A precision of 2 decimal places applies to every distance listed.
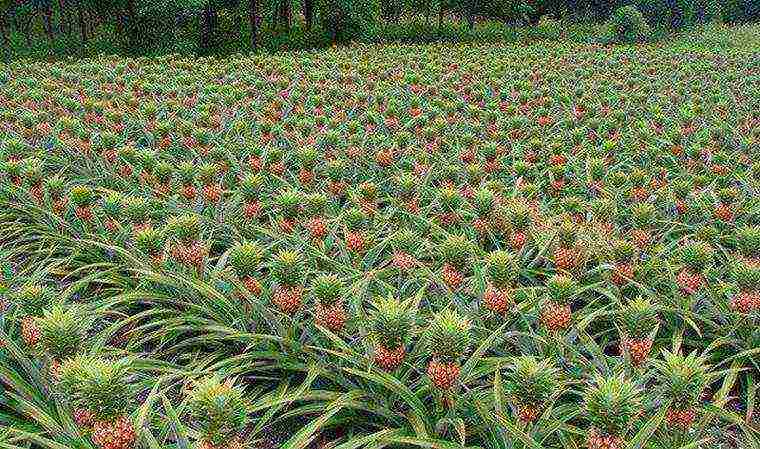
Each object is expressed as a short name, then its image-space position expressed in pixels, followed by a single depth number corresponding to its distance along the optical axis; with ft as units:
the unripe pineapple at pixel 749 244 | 15.28
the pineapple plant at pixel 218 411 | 8.04
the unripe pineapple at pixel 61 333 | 9.49
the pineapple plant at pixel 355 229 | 15.26
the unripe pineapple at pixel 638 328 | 11.39
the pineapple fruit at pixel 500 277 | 12.47
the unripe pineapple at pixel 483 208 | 17.04
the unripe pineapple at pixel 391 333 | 10.11
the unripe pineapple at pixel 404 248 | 14.80
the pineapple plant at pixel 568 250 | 14.60
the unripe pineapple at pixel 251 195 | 17.80
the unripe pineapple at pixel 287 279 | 12.07
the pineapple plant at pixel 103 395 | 8.23
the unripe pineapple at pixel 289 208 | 16.44
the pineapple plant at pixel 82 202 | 16.98
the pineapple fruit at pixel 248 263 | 12.85
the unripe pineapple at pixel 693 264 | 13.71
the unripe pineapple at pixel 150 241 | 13.88
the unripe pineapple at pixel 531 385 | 9.07
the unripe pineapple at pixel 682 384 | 9.23
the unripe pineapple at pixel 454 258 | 13.56
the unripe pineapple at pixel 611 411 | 8.51
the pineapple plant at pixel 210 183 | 18.53
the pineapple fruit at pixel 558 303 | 11.87
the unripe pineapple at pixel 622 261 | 14.30
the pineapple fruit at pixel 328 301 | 11.64
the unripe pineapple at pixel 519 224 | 16.07
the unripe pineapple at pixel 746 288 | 12.53
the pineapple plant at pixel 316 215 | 15.71
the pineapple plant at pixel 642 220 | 16.62
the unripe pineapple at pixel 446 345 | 9.72
